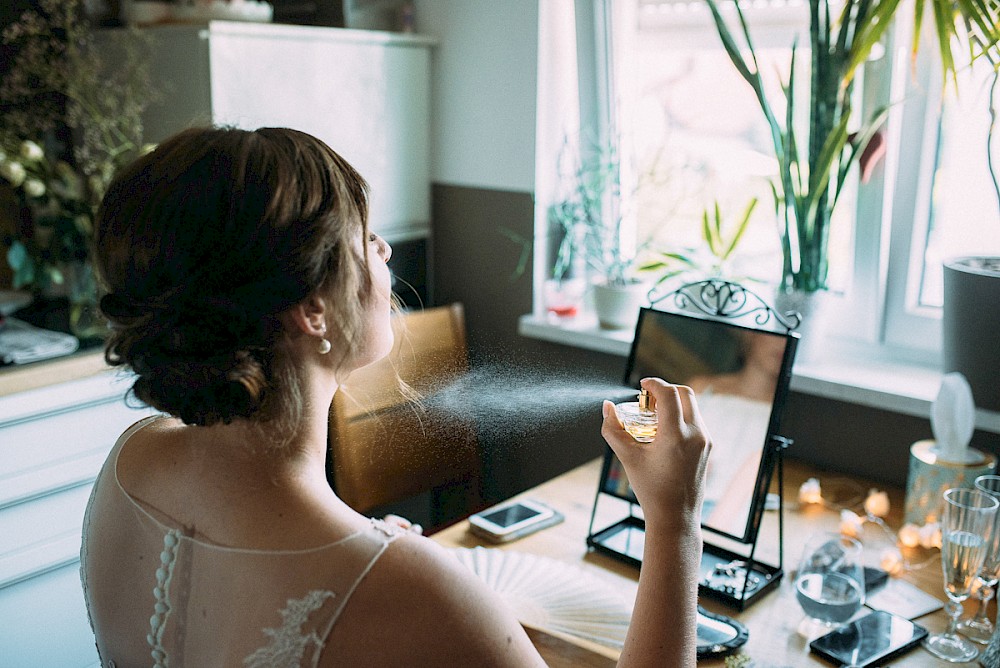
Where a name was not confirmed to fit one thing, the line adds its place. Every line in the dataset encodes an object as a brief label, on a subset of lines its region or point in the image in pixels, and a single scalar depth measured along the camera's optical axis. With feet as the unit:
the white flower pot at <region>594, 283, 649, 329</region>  8.23
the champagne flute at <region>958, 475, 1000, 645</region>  4.79
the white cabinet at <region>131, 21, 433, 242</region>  7.68
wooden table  4.66
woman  3.16
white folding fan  4.81
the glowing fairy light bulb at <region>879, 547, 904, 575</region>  5.49
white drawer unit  7.14
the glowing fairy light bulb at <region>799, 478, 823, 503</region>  6.48
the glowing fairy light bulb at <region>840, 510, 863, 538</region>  5.82
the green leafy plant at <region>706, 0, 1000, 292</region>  6.53
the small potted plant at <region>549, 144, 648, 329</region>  8.29
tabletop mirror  5.40
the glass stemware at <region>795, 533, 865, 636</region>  4.86
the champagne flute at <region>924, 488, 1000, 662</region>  4.72
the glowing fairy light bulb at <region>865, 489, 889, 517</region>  6.35
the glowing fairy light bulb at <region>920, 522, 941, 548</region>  5.77
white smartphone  5.84
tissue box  5.88
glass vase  8.04
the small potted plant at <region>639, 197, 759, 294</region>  7.77
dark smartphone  4.58
